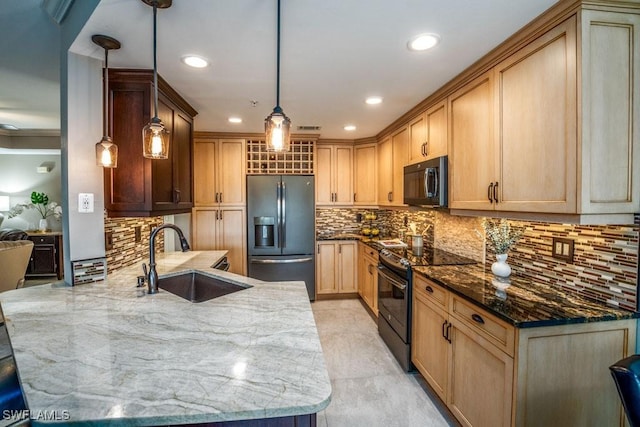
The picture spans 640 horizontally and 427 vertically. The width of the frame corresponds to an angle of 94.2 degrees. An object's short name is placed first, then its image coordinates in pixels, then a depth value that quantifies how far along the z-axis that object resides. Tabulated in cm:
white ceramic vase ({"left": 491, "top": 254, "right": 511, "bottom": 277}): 184
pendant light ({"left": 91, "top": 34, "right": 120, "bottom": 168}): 168
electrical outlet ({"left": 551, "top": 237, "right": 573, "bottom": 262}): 167
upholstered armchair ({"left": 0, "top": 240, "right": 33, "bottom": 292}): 297
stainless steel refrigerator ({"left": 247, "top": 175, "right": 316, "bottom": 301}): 390
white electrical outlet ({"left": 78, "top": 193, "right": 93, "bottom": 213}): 184
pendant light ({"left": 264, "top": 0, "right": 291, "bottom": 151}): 139
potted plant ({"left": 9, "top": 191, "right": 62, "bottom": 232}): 546
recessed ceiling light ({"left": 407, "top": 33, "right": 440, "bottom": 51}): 164
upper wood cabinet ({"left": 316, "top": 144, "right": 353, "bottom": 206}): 430
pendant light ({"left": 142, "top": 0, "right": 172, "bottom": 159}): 154
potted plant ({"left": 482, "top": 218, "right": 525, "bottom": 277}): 186
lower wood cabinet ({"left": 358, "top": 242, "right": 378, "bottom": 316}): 346
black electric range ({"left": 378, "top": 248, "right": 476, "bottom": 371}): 244
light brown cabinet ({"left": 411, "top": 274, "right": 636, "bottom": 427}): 132
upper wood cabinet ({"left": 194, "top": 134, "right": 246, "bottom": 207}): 391
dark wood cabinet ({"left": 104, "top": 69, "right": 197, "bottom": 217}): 202
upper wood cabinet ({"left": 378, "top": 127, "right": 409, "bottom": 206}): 328
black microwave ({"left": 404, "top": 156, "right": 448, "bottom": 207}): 239
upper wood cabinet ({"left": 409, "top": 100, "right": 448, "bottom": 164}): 242
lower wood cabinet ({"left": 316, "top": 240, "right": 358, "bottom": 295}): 416
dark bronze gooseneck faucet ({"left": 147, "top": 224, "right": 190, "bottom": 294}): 167
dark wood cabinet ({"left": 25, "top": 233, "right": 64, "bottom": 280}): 511
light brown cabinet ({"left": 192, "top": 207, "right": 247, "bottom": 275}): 389
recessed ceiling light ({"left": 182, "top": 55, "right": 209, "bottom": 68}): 188
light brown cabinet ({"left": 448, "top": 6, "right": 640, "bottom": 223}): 133
